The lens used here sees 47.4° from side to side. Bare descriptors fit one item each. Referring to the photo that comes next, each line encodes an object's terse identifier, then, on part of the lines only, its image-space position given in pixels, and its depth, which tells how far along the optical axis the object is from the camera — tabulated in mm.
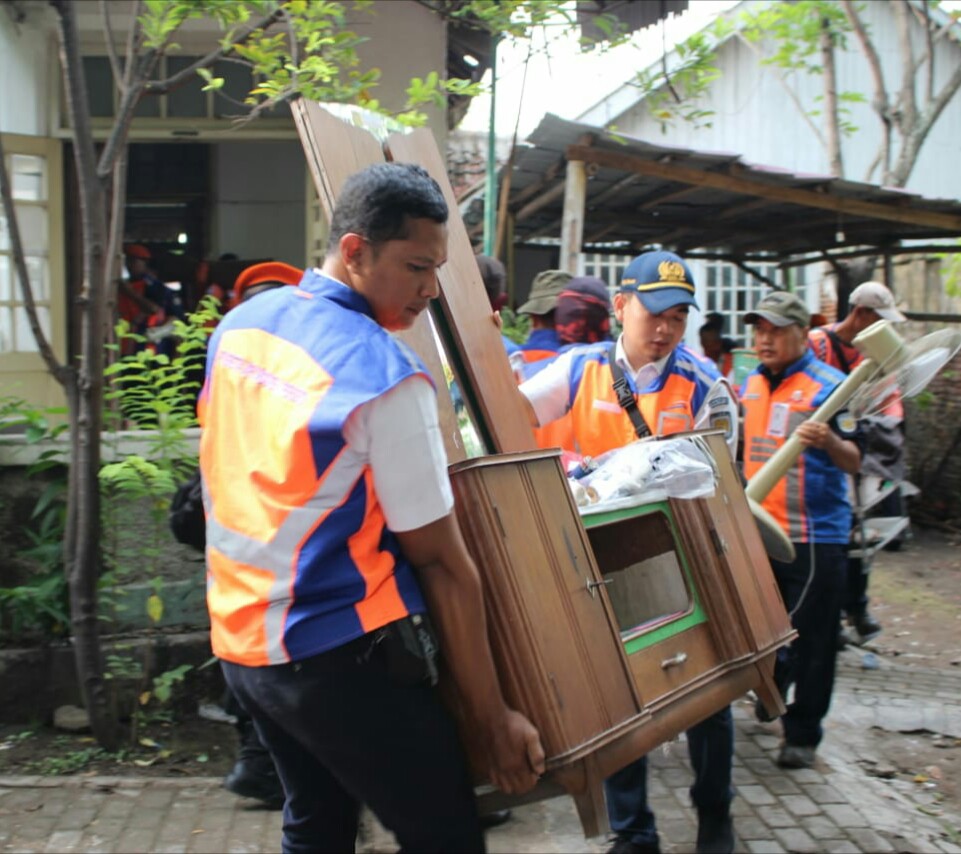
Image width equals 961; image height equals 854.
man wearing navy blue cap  3404
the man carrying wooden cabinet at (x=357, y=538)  1938
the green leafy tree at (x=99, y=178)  4102
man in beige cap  5941
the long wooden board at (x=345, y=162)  2482
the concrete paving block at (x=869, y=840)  3936
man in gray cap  4605
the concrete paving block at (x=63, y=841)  3668
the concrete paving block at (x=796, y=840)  3908
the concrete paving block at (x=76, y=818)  3823
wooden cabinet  2078
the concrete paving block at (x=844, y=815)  4125
